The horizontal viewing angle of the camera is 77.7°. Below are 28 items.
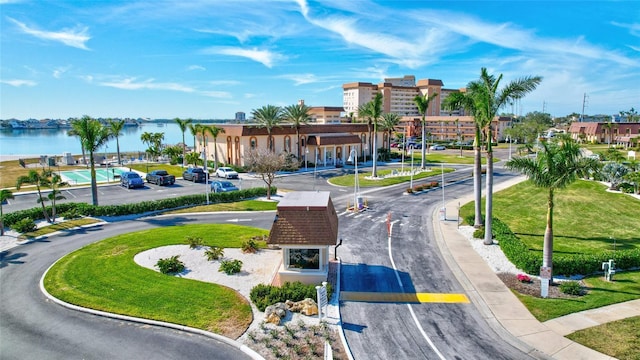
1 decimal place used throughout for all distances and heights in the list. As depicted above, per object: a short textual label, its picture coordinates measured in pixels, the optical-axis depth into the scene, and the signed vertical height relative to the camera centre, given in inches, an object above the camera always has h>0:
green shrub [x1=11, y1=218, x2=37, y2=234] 1085.8 -223.2
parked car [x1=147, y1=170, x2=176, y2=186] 1867.6 -170.6
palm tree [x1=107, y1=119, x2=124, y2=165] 2027.2 +86.0
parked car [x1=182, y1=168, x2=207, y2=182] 1986.2 -169.8
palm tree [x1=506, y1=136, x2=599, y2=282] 761.0 -64.1
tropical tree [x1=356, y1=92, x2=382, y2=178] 2100.9 +157.2
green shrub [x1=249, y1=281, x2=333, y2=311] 688.4 -272.2
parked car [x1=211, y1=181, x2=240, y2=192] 1658.5 -193.2
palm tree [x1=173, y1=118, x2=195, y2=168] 2539.4 +116.5
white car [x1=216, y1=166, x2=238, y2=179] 2098.9 -171.3
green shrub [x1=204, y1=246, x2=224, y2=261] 896.3 -255.1
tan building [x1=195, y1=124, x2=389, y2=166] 2362.2 -14.0
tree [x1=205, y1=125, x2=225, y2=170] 2390.7 +58.8
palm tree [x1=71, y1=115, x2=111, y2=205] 1305.4 +29.6
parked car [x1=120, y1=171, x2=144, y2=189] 1793.8 -171.9
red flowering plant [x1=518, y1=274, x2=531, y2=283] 783.7 -281.6
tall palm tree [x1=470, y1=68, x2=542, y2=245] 929.5 +87.9
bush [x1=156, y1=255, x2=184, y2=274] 826.2 -258.9
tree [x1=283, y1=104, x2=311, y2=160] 2418.8 +149.0
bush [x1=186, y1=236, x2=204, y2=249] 974.7 -249.5
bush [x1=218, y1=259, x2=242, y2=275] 824.1 -264.0
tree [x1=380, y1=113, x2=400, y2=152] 2785.4 +123.2
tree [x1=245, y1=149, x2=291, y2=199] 1488.7 -86.1
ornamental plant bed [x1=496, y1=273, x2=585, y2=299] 728.3 -290.5
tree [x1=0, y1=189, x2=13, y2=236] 1061.8 -139.2
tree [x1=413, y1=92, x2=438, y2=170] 2164.1 +185.7
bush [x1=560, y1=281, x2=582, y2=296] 722.8 -280.2
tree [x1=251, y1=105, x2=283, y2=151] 2329.0 +133.7
